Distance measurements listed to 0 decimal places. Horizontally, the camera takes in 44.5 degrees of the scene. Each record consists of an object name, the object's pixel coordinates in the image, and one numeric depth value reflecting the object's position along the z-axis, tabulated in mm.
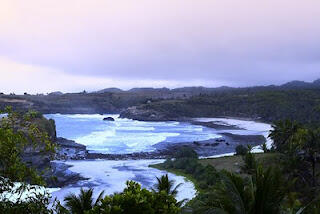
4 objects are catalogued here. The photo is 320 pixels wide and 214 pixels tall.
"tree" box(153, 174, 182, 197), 23203
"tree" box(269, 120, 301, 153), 49444
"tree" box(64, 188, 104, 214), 17875
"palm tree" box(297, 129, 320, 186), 36375
